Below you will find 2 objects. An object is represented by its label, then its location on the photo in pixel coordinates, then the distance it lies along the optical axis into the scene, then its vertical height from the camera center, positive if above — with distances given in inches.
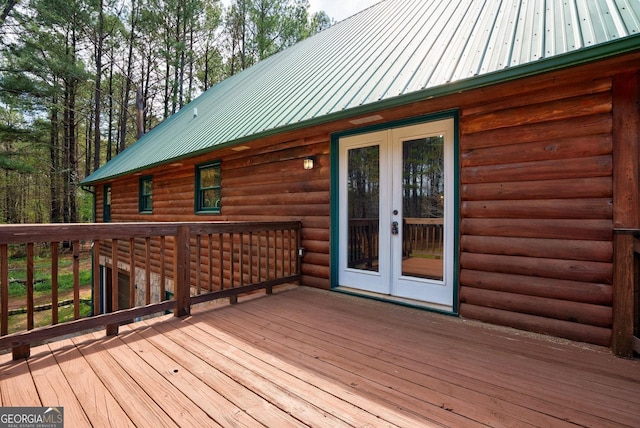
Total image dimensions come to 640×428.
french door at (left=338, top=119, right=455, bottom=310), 130.0 -0.4
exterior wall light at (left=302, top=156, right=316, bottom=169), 175.2 +27.9
